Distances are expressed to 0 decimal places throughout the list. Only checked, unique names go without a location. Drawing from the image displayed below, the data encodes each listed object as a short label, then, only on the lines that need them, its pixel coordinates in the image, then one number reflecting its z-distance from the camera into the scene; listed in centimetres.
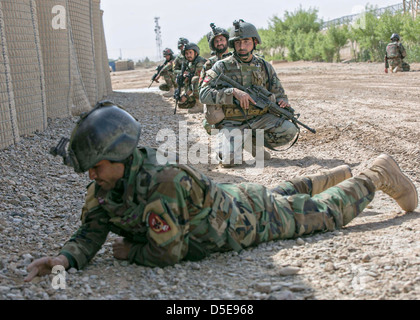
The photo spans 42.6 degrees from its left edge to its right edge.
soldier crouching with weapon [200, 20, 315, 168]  618
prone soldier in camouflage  273
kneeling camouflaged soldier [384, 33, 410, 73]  1752
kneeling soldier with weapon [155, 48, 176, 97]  1506
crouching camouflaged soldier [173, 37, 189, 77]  1194
